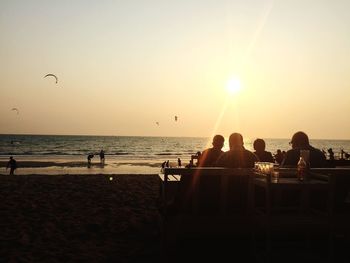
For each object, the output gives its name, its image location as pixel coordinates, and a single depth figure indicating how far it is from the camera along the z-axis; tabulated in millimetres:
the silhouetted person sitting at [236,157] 6035
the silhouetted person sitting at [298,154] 6586
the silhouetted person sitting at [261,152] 8727
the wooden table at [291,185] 5316
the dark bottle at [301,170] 5620
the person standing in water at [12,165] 26922
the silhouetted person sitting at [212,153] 7480
